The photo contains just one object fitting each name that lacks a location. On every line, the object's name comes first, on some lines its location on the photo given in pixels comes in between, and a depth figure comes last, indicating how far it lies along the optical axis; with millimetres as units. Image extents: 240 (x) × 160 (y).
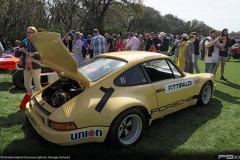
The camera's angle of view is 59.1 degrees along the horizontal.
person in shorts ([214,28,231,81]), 7093
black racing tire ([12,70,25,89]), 6082
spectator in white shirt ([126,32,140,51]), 9297
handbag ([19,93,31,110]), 4415
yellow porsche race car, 2633
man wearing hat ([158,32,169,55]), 9633
